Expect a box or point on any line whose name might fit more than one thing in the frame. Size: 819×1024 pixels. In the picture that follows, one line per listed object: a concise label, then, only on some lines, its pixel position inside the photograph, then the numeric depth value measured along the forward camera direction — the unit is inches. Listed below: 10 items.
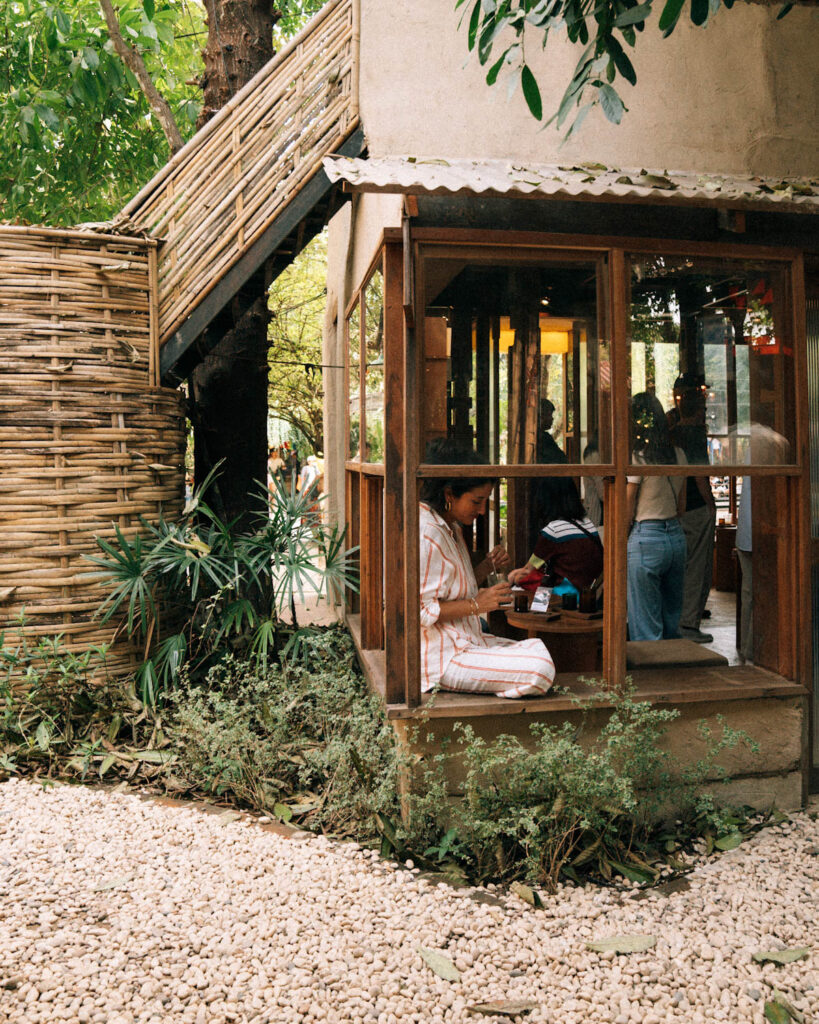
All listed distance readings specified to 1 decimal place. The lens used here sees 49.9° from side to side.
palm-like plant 207.6
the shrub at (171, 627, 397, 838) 163.5
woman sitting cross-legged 158.9
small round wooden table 203.8
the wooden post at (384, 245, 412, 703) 156.2
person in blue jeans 235.6
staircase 209.2
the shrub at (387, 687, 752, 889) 143.9
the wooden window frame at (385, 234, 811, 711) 154.9
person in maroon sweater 213.0
